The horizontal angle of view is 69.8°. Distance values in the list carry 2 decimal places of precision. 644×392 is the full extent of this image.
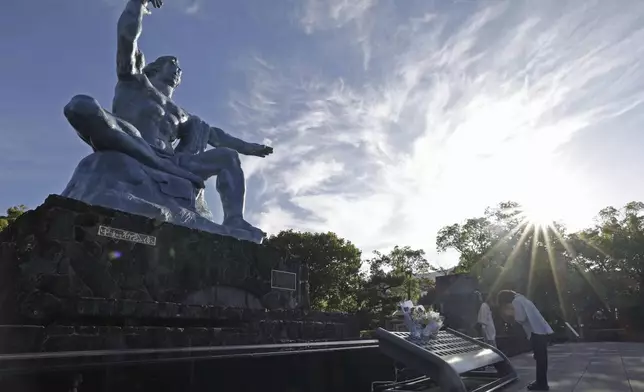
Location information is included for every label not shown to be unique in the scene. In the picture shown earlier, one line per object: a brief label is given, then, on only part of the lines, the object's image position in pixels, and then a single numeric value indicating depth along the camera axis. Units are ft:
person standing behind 31.76
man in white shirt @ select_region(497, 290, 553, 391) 19.77
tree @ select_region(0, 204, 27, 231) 71.77
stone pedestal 12.41
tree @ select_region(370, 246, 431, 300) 130.00
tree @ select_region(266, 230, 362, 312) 108.68
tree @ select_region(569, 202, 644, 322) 97.71
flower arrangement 16.48
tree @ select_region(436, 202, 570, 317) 95.14
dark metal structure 13.94
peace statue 21.61
